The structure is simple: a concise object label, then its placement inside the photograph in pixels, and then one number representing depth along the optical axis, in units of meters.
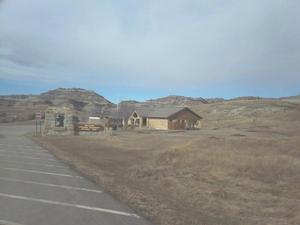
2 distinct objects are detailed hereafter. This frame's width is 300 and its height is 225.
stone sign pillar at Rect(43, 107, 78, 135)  30.02
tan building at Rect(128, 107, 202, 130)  41.37
